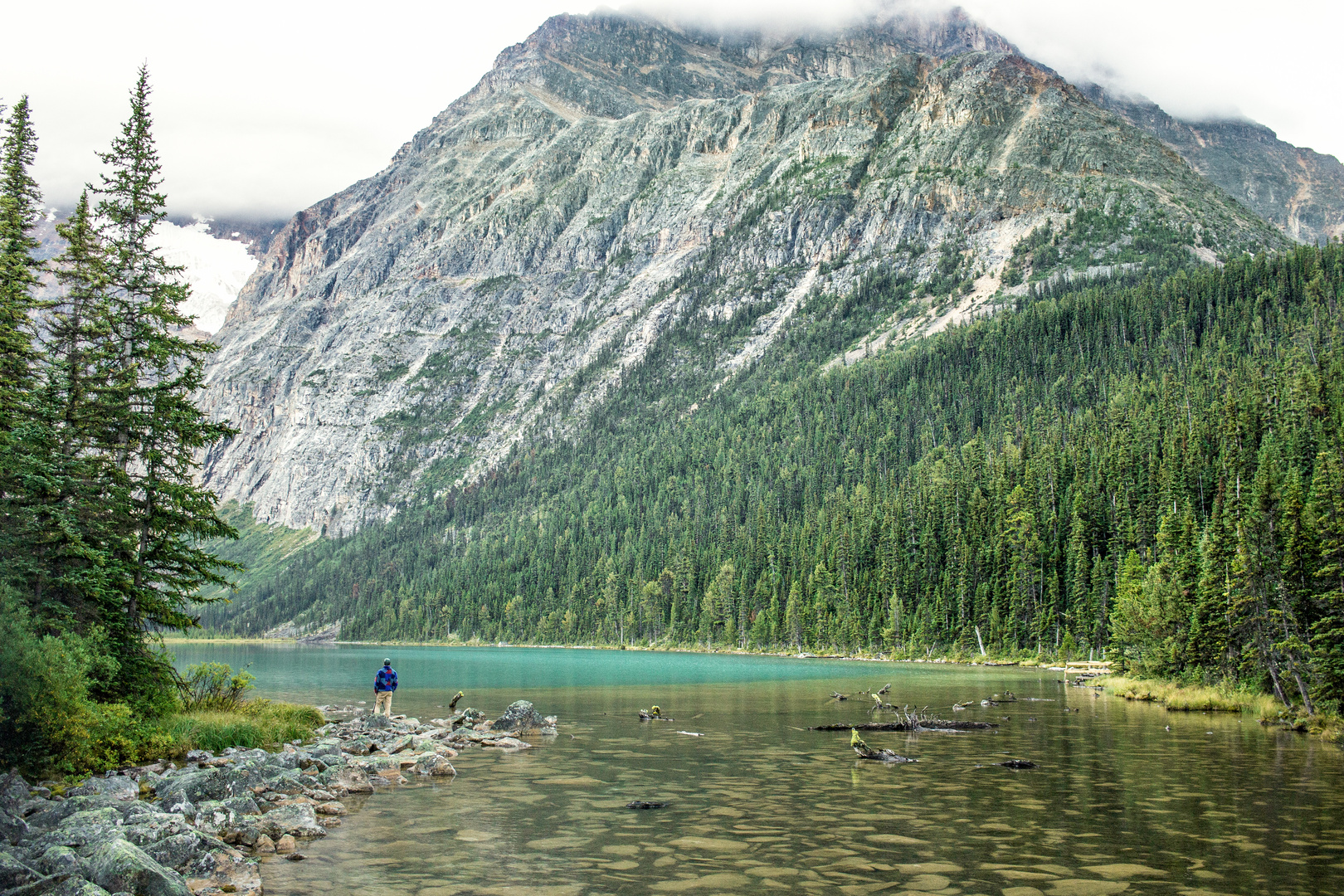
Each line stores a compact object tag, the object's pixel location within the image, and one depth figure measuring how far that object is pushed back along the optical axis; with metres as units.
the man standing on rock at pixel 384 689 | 41.12
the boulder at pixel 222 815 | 18.98
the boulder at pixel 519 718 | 39.50
